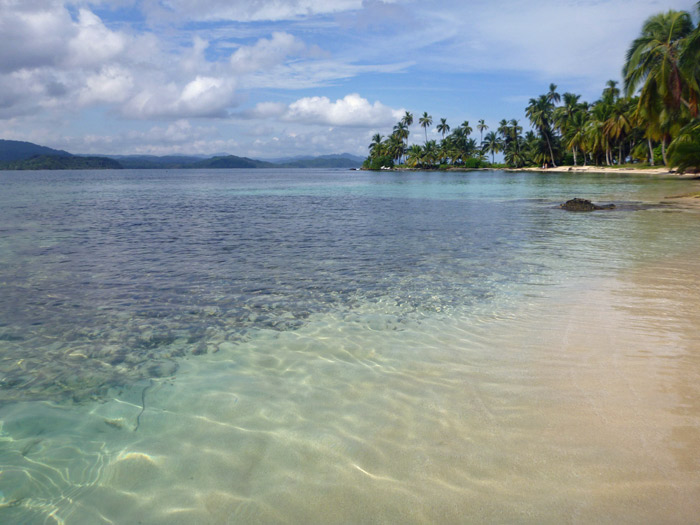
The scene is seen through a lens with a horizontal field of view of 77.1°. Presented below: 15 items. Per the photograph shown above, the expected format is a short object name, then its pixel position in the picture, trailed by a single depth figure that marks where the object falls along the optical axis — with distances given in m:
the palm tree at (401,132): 138.38
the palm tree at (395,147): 141.12
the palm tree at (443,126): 133.75
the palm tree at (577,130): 81.38
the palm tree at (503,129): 119.44
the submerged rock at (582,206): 22.68
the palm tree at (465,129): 128.69
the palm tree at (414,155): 132.00
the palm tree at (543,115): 92.31
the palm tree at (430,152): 130.38
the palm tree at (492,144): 124.88
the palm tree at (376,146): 149.12
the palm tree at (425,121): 131.50
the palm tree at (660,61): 38.19
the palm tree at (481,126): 130.38
